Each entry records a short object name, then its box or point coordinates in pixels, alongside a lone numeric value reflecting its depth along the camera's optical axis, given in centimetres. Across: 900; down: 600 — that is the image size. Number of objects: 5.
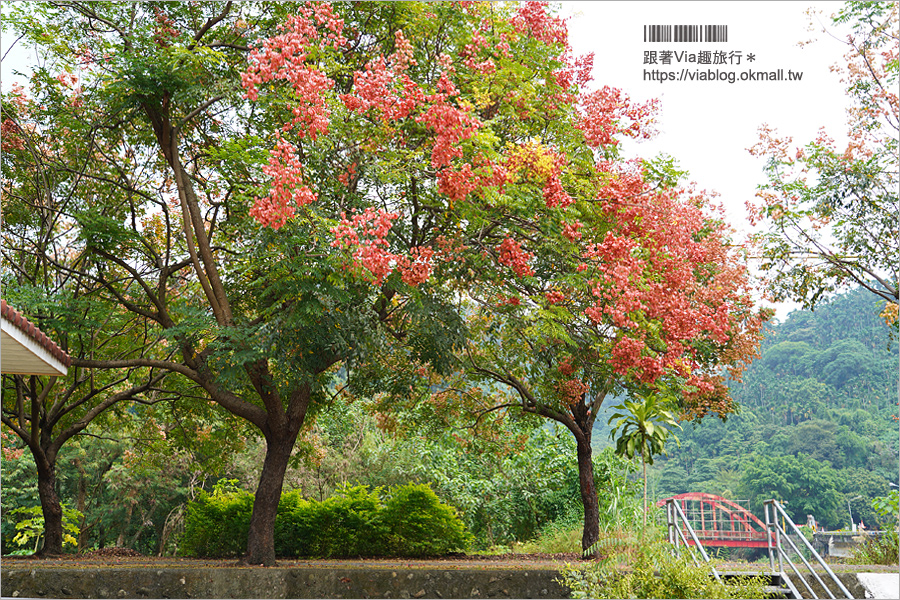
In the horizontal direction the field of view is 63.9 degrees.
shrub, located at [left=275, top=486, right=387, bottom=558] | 1219
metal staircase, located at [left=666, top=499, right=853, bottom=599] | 744
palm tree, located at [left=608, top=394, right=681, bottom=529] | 793
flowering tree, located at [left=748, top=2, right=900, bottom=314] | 1240
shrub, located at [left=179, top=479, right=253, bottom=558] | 1234
